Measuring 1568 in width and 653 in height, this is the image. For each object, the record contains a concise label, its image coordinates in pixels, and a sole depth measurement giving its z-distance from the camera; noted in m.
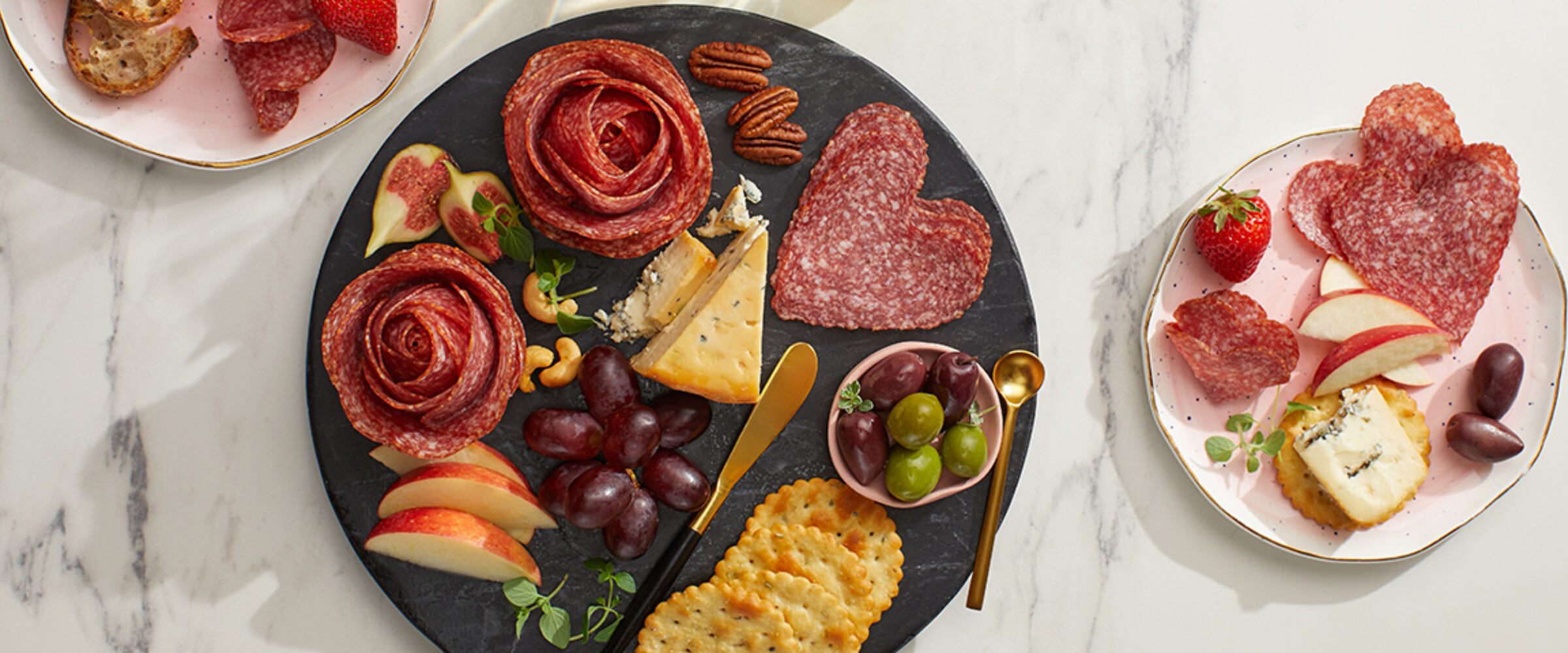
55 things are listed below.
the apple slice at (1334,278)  0.87
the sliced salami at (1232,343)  0.86
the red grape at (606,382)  0.82
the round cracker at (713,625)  0.83
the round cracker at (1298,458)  0.88
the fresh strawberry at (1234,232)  0.85
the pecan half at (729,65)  0.83
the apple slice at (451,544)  0.80
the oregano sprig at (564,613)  0.82
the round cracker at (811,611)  0.83
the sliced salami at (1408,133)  0.87
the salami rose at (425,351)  0.79
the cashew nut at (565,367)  0.83
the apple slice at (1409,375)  0.87
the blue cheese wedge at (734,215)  0.83
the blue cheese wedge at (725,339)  0.82
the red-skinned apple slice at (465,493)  0.81
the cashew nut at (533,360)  0.83
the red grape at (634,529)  0.82
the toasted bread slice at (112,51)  0.82
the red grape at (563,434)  0.82
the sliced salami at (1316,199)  0.87
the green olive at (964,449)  0.83
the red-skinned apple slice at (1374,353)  0.86
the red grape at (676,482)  0.82
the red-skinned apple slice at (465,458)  0.82
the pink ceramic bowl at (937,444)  0.84
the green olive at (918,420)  0.81
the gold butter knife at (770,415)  0.84
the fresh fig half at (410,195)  0.82
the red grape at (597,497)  0.80
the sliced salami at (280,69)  0.82
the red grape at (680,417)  0.83
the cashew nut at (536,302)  0.83
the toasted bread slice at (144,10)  0.81
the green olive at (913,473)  0.82
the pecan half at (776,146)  0.84
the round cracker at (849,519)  0.84
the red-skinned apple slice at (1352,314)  0.86
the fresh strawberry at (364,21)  0.81
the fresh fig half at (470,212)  0.82
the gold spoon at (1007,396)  0.85
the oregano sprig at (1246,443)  0.86
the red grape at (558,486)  0.82
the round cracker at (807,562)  0.84
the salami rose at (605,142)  0.80
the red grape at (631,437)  0.81
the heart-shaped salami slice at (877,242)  0.84
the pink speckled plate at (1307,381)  0.87
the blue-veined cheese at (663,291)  0.83
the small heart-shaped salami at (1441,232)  0.87
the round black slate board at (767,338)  0.83
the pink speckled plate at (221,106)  0.83
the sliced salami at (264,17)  0.81
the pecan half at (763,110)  0.83
